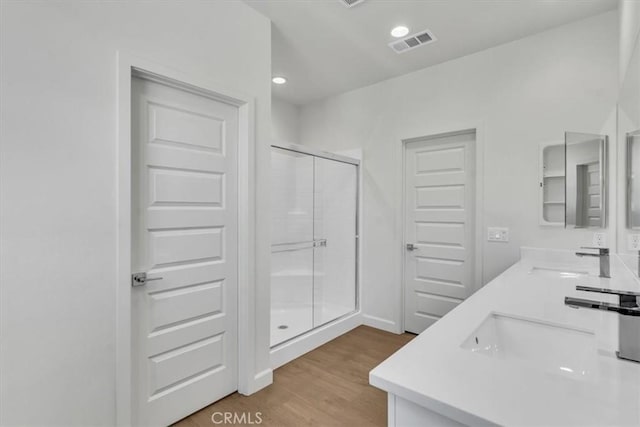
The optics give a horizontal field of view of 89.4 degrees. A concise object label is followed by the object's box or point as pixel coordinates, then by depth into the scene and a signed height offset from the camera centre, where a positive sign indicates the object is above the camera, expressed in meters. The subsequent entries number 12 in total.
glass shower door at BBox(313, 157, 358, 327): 3.42 -0.31
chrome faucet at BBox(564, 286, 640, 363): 0.85 -0.30
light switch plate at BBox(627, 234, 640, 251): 1.44 -0.15
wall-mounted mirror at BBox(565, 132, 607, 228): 2.18 +0.21
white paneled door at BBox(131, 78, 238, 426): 1.82 -0.24
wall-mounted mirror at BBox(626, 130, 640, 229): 1.29 +0.14
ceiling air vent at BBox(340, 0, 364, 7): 2.22 +1.44
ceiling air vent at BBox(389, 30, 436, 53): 2.65 +1.44
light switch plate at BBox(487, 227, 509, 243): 2.77 -0.20
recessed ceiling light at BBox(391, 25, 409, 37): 2.54 +1.44
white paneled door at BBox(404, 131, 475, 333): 3.09 -0.15
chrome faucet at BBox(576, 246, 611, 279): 1.84 -0.30
